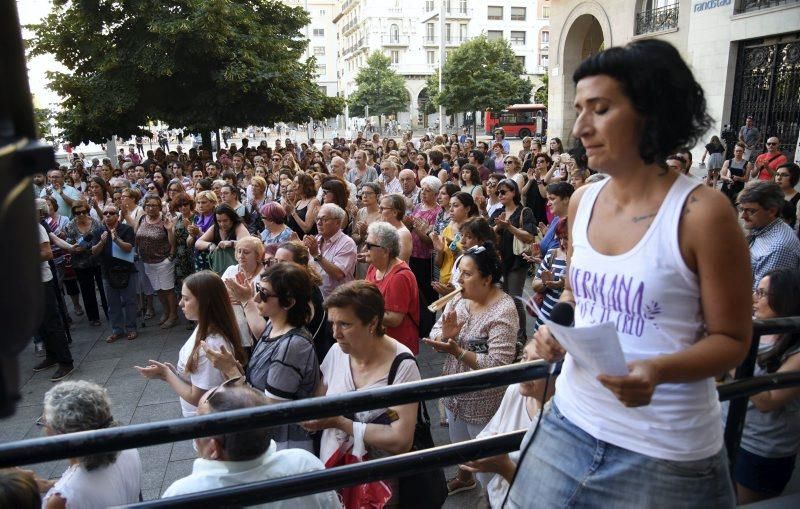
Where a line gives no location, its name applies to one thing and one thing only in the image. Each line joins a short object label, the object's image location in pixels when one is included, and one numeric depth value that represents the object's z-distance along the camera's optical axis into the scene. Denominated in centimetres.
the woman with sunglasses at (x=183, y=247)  778
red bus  4100
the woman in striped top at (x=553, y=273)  477
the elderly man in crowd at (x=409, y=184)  903
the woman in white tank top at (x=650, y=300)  137
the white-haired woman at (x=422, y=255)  681
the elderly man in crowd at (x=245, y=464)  226
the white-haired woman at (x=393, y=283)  446
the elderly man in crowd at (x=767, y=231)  469
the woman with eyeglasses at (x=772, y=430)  272
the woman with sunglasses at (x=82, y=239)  759
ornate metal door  1478
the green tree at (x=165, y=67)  1662
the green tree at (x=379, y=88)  5719
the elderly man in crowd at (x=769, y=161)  923
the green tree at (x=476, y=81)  3878
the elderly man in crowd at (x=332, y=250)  557
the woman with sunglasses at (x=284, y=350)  333
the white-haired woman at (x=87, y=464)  258
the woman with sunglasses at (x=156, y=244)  771
